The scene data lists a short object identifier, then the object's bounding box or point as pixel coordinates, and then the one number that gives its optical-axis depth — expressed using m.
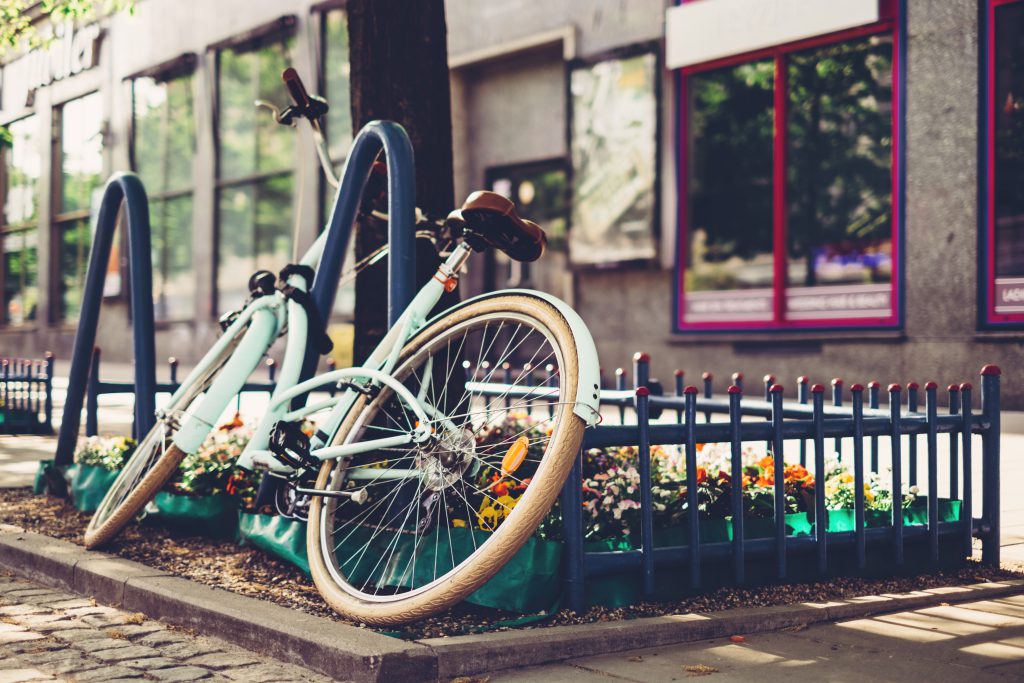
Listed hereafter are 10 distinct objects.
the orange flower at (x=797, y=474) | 5.19
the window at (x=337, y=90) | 20.69
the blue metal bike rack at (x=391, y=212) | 4.74
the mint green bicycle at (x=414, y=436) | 3.70
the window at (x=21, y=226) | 30.83
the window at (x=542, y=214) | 17.56
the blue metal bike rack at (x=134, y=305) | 6.23
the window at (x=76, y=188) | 28.11
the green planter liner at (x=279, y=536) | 4.80
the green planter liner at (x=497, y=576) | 4.12
